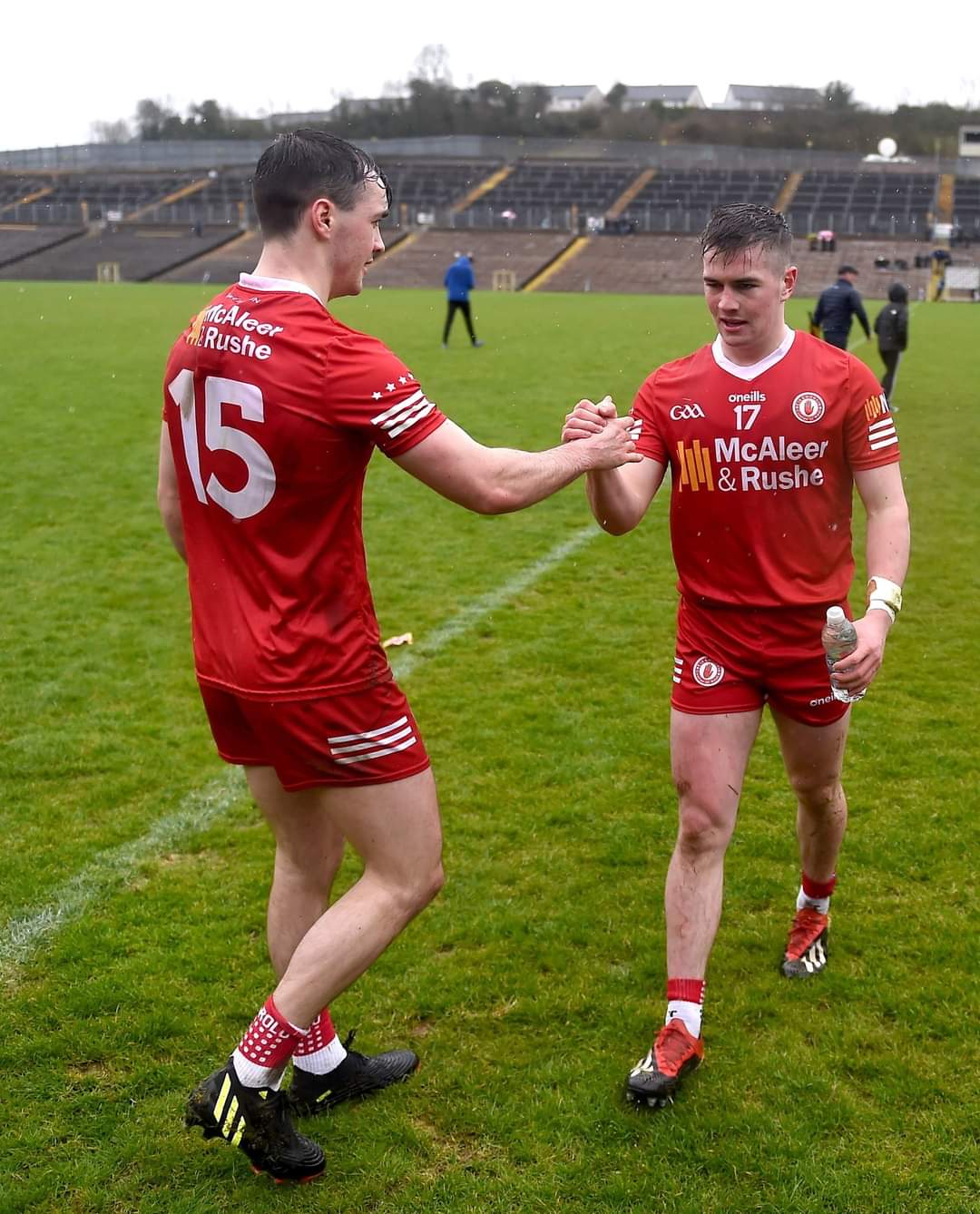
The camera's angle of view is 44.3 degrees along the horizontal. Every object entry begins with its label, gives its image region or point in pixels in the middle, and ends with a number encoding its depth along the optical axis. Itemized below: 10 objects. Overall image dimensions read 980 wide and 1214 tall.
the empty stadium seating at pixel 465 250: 48.97
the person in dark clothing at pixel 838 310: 16.05
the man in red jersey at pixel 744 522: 3.48
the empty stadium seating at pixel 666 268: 45.69
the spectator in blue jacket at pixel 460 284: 22.52
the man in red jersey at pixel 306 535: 2.74
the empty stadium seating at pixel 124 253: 51.91
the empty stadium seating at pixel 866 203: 56.59
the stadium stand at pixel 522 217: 50.75
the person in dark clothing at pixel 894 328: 15.80
